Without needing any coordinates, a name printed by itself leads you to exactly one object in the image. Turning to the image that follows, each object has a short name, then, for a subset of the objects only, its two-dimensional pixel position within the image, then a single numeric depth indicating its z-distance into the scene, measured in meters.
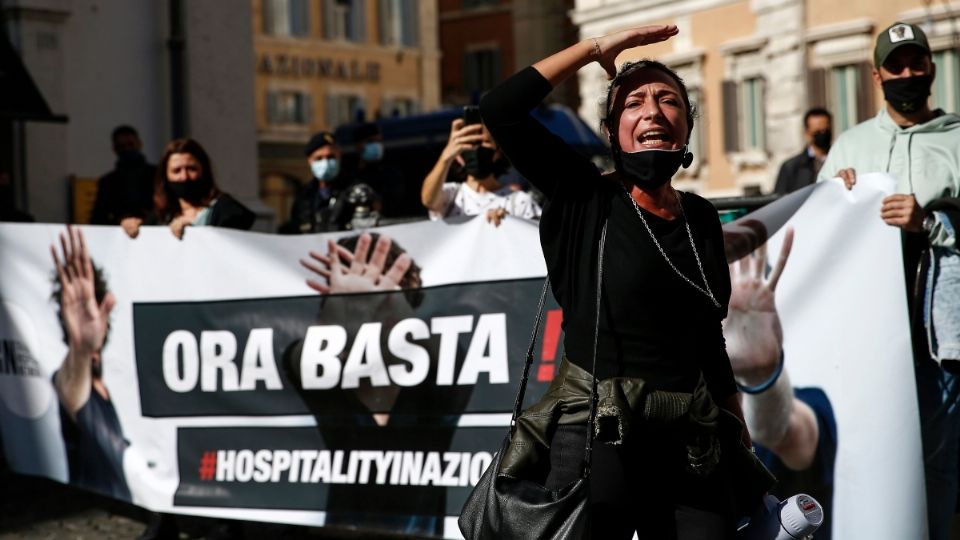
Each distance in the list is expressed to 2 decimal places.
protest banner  5.81
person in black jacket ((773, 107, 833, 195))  12.20
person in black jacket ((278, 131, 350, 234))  9.91
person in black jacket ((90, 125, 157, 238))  12.20
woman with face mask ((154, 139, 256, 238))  7.65
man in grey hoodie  5.68
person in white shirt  7.22
